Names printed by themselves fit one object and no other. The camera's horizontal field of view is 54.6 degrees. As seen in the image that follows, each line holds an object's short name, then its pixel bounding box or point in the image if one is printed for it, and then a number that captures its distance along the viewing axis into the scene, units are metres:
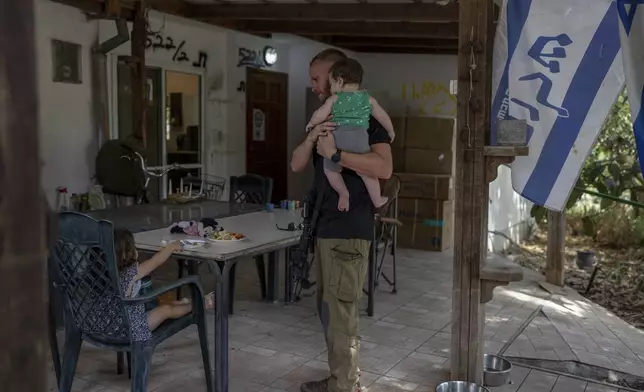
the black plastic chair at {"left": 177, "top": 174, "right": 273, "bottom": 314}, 5.39
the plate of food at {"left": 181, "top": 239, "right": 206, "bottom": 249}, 3.08
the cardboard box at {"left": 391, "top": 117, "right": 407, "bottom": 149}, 7.83
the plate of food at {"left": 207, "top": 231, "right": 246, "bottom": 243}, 3.31
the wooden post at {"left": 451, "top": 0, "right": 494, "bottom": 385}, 3.00
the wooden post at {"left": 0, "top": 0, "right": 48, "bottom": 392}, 0.63
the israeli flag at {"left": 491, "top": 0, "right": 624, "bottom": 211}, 2.85
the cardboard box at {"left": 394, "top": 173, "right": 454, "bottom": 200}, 7.39
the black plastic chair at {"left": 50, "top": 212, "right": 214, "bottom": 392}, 2.53
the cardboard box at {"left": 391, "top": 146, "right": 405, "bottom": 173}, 7.83
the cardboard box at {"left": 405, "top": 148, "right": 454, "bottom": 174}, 7.57
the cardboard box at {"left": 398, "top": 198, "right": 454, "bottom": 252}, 7.41
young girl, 2.61
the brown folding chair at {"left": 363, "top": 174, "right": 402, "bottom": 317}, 4.38
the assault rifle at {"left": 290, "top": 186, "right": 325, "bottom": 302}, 2.89
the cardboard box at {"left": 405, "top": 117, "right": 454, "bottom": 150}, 7.59
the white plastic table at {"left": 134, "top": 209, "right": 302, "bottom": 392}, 2.89
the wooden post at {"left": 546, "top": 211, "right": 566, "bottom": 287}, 5.82
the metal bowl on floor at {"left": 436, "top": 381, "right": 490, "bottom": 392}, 3.04
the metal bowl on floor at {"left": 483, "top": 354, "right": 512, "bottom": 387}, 3.29
